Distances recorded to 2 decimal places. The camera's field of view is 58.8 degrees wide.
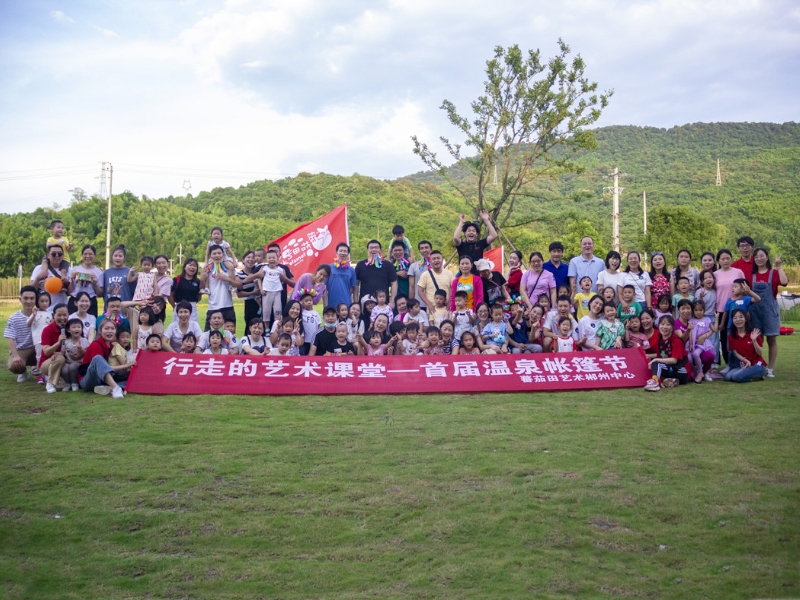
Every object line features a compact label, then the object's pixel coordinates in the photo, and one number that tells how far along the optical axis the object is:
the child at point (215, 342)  8.72
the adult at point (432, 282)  9.77
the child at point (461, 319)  9.22
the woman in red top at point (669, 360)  8.38
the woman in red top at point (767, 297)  8.73
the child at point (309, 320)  9.41
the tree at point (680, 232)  37.25
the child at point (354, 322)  9.40
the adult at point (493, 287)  9.81
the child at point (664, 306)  8.95
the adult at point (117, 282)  9.69
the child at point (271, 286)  9.81
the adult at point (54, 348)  8.28
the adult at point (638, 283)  9.35
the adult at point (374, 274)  10.08
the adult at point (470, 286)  9.55
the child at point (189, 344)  8.66
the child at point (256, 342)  8.97
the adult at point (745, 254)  9.09
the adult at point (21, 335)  8.66
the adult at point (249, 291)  9.88
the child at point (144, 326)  8.77
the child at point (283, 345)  8.80
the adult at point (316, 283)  9.91
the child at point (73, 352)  8.29
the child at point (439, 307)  9.48
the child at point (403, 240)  10.19
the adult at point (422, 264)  10.16
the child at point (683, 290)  9.09
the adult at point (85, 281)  9.48
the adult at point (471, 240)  9.68
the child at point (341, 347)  9.11
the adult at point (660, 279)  9.47
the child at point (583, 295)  9.60
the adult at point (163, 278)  9.54
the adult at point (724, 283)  8.91
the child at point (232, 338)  8.95
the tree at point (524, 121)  21.45
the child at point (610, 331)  8.92
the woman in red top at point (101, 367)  8.10
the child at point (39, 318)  8.72
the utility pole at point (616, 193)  31.77
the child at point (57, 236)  9.81
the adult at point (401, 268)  10.22
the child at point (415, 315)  9.48
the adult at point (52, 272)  9.32
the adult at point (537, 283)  9.81
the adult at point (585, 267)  9.76
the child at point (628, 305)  9.12
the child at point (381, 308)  9.66
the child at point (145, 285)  9.51
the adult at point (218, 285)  9.57
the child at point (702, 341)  8.79
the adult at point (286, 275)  10.07
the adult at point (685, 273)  9.41
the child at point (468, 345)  8.89
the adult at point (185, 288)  9.57
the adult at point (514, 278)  10.14
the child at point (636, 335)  8.82
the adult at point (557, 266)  9.93
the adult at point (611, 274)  9.44
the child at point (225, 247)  9.71
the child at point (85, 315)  8.59
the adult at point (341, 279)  10.09
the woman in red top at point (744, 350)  8.55
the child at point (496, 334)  9.12
